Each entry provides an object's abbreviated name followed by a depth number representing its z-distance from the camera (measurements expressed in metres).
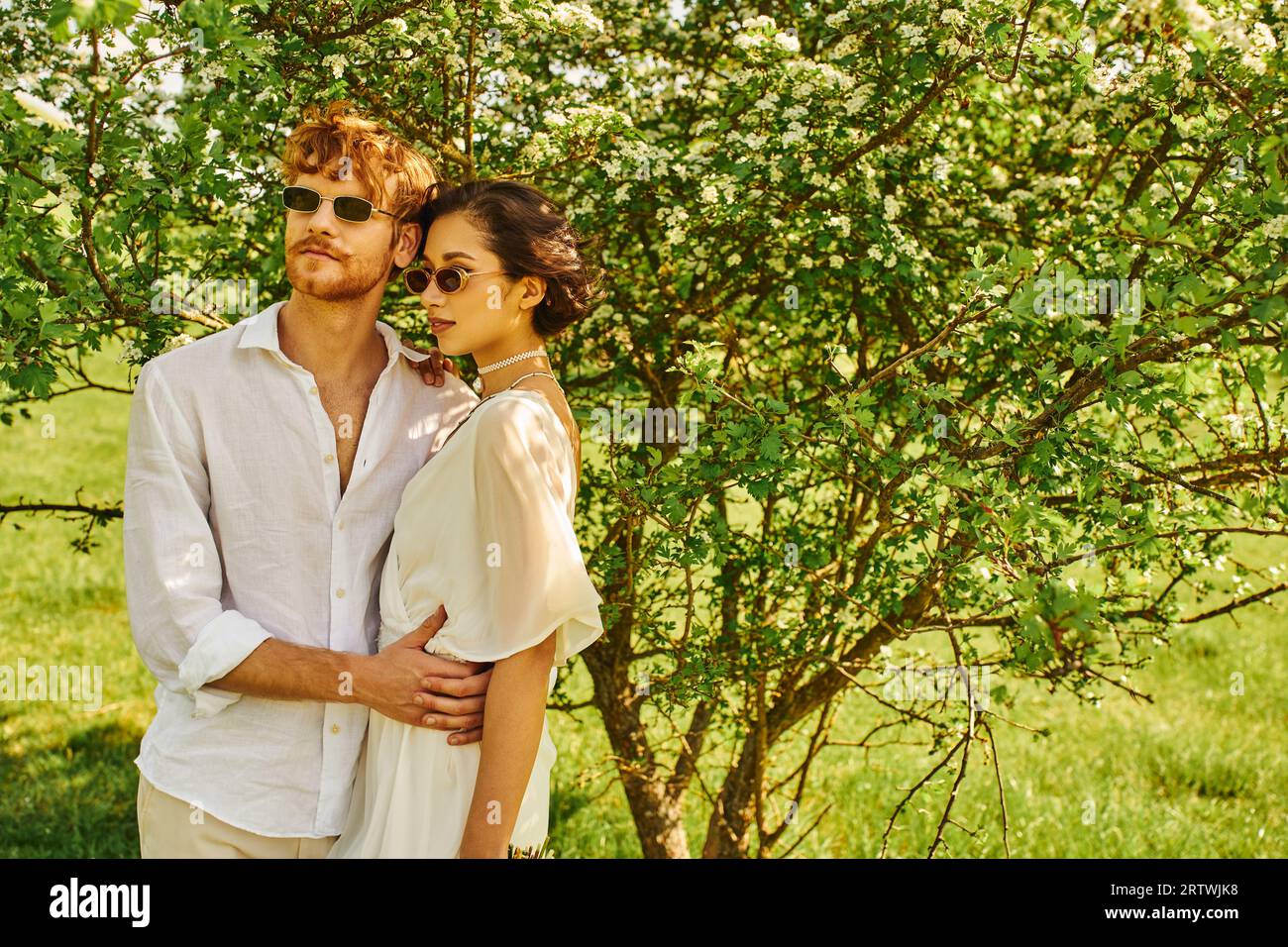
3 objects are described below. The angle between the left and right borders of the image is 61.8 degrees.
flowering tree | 2.88
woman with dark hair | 2.32
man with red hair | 2.36
